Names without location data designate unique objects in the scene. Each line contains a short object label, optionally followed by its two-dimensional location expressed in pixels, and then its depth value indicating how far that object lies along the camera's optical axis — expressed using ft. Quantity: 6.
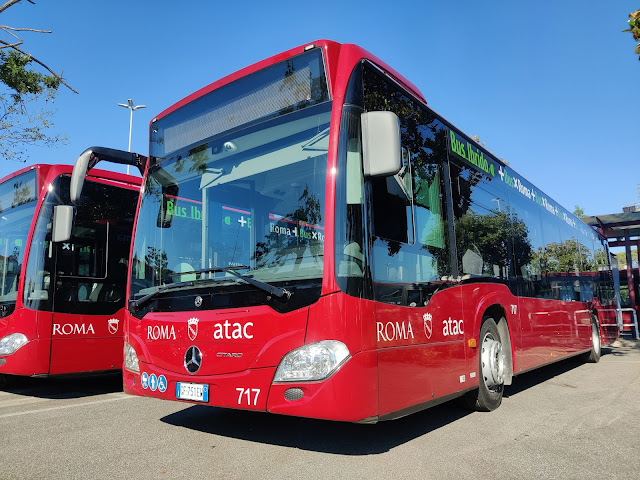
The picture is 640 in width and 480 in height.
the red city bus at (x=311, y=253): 11.71
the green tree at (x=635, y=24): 21.08
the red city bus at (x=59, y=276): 22.15
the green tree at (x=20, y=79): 36.09
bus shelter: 54.90
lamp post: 105.56
